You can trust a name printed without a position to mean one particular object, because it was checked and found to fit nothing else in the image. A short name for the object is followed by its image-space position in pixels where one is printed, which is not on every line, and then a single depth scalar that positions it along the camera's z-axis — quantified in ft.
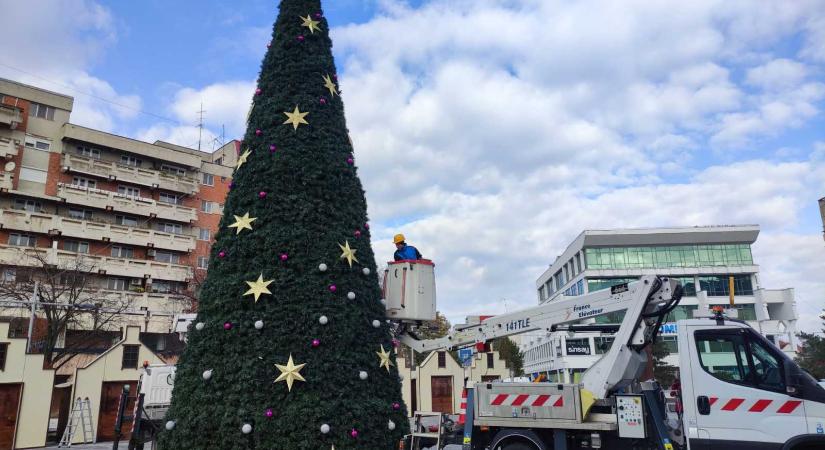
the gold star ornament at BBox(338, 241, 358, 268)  28.81
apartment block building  133.28
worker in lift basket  32.89
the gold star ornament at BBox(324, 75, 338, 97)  33.01
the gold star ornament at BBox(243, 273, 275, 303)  27.12
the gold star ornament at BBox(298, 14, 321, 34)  33.99
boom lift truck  25.63
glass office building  231.71
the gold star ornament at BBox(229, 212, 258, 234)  28.89
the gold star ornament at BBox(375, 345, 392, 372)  28.32
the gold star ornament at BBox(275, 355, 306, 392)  25.58
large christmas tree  25.48
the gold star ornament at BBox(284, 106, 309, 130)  31.03
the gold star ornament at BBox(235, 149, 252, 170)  31.04
